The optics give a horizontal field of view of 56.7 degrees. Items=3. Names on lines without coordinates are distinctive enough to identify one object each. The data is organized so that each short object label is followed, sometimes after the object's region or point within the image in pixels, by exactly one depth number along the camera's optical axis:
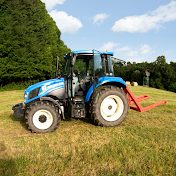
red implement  5.46
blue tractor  4.46
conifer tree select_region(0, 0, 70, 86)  18.89
